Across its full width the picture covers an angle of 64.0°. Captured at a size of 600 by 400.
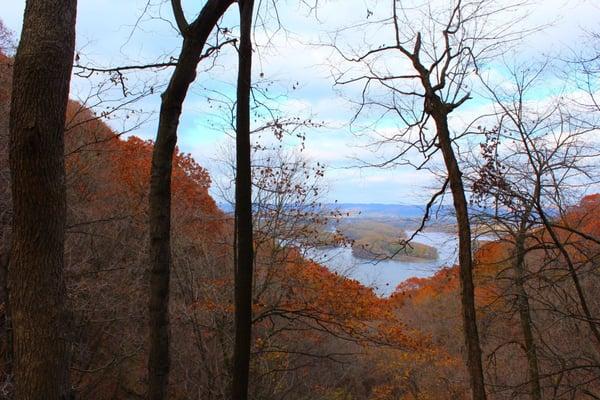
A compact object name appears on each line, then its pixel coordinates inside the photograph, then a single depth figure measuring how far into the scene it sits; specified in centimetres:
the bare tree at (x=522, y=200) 955
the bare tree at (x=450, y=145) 791
